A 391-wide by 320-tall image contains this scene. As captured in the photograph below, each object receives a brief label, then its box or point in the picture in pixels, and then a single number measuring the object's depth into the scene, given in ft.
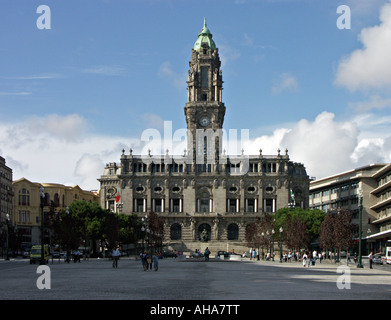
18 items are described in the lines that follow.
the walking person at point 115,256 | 207.78
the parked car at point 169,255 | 442.63
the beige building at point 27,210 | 542.98
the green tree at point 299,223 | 356.73
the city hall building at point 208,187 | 559.38
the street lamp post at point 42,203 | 226.52
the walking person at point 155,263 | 194.08
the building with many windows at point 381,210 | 452.35
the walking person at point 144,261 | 191.83
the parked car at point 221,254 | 405.55
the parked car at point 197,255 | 374.63
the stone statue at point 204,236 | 552.41
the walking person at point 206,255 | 335.65
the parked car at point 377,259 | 328.86
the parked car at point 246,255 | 436.35
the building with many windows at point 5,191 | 463.83
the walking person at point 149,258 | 200.49
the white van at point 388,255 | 323.29
